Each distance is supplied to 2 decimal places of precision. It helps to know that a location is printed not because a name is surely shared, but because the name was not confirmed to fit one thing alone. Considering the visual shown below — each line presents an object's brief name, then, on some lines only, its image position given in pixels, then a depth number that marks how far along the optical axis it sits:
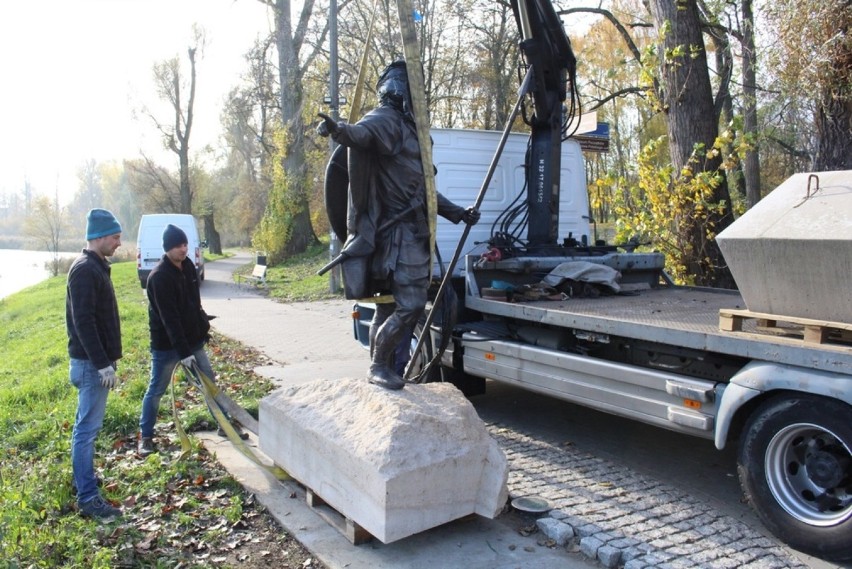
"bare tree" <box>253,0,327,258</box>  24.25
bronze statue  4.48
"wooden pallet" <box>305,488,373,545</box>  3.68
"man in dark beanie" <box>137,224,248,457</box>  5.05
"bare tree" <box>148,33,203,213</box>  37.88
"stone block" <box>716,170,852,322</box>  3.26
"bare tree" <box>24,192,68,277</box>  40.62
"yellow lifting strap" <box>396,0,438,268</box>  4.20
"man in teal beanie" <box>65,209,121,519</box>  4.06
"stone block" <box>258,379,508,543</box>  3.39
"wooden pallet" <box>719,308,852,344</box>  3.27
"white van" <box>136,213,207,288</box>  18.47
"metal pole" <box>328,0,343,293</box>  14.46
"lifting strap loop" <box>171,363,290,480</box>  4.93
